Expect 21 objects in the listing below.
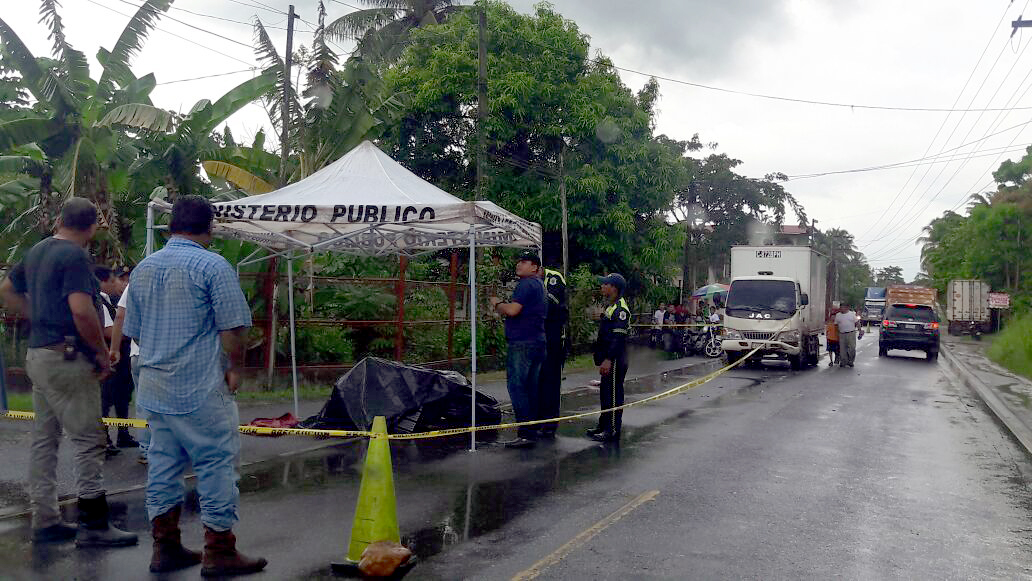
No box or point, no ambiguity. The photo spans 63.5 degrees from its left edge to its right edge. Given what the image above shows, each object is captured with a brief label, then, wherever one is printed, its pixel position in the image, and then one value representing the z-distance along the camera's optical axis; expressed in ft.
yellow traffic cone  16.70
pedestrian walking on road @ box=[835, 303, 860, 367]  73.72
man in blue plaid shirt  15.30
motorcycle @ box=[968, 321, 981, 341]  148.46
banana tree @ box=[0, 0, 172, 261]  38.22
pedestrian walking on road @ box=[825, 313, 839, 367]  76.28
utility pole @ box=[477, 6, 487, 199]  58.80
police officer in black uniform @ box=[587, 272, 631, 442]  31.63
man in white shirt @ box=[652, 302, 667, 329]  87.28
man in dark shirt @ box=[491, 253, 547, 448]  30.37
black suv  89.76
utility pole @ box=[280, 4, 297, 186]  49.21
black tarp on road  30.40
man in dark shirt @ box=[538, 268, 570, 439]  32.50
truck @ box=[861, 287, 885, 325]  248.93
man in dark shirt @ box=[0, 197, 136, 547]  17.42
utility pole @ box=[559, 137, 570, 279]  69.82
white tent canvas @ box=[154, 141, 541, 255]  28.17
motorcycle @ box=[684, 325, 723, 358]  86.12
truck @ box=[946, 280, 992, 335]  146.92
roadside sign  137.69
